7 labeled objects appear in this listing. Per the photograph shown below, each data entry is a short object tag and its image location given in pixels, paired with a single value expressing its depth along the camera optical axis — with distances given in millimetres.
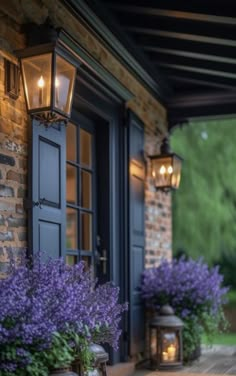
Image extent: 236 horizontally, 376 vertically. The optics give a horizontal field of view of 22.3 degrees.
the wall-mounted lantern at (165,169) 5621
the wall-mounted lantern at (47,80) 3199
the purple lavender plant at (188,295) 5250
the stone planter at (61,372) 2793
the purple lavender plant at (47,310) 2666
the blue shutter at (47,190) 3469
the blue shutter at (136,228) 5109
